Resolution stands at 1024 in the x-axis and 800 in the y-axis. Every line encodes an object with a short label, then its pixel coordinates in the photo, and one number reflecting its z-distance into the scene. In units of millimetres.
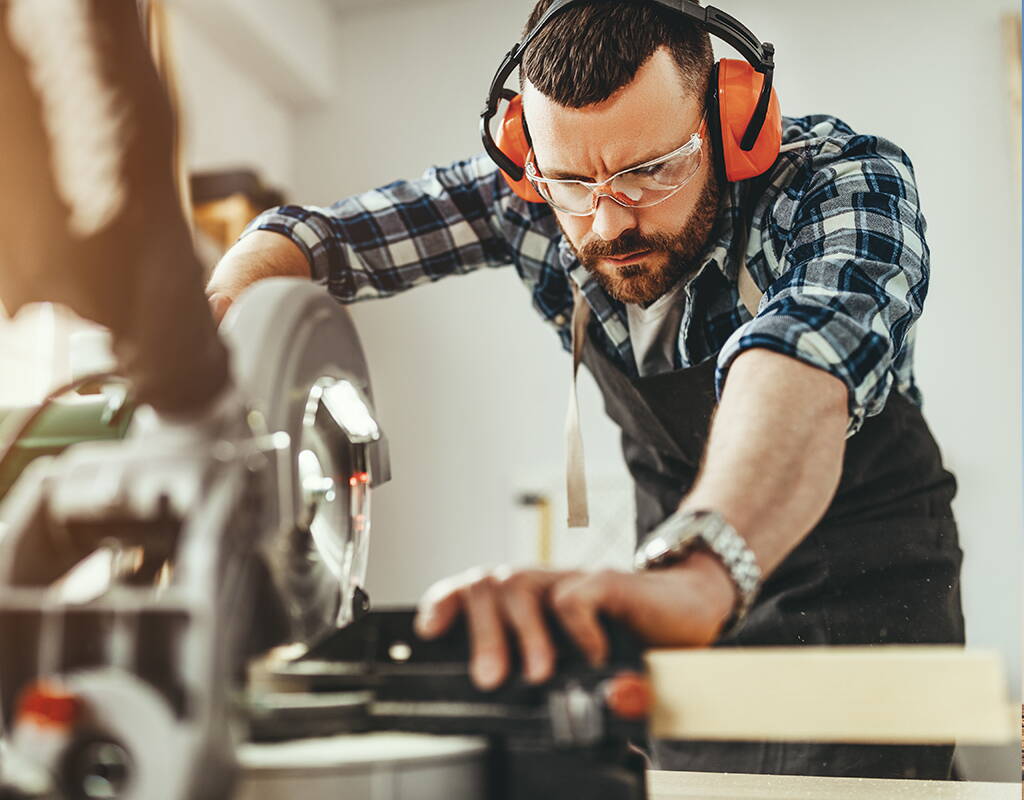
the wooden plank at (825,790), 509
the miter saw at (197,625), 288
